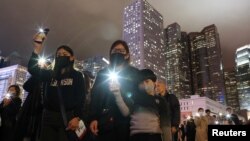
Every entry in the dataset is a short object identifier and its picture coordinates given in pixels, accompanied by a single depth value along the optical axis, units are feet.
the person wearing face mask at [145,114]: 8.13
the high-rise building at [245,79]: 403.14
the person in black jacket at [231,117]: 26.63
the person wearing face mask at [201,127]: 21.66
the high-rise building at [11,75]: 256.87
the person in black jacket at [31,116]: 8.49
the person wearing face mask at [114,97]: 7.71
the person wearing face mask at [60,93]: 8.33
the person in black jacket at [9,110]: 11.42
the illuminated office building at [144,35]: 261.87
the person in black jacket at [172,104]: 14.66
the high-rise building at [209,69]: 369.91
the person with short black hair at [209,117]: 22.77
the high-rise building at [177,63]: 369.13
